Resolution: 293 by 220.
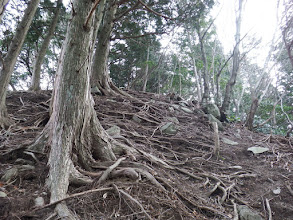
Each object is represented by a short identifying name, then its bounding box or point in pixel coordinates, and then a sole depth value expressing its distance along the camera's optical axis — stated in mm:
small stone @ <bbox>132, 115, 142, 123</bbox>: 5325
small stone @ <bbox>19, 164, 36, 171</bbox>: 2464
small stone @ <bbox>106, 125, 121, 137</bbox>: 3959
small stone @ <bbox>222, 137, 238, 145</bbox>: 5111
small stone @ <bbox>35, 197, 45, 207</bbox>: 1950
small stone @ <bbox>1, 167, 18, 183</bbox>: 2281
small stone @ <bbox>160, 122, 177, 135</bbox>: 4938
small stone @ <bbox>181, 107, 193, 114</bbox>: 6911
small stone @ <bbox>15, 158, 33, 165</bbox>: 2648
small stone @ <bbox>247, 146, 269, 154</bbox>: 4445
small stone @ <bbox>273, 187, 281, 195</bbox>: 3018
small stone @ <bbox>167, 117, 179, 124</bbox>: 5697
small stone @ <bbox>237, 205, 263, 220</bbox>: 2479
